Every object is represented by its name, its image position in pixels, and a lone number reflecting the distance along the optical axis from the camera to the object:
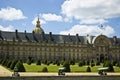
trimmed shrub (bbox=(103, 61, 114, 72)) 48.20
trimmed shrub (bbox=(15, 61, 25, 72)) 42.32
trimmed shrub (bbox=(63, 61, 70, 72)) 45.13
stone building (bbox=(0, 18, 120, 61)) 89.44
